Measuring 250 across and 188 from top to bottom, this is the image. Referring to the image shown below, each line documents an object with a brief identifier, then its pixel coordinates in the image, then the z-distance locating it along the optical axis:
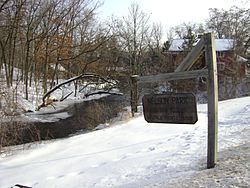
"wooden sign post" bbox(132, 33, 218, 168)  5.43
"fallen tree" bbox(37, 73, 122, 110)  30.01
